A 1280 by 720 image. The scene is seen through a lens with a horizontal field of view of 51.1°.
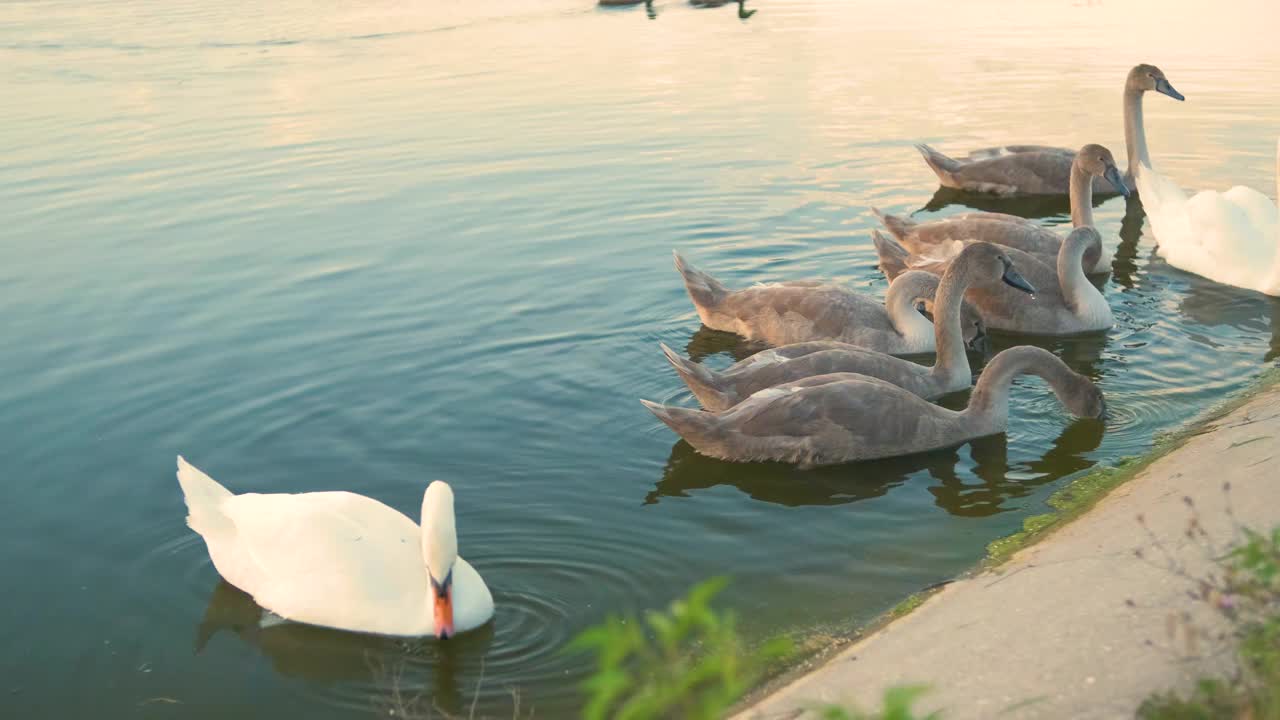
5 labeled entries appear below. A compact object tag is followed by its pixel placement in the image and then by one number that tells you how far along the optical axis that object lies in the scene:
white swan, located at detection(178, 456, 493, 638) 6.45
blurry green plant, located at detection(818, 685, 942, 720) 2.81
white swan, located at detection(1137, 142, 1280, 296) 12.63
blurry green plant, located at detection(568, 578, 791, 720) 2.67
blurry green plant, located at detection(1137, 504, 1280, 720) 3.59
